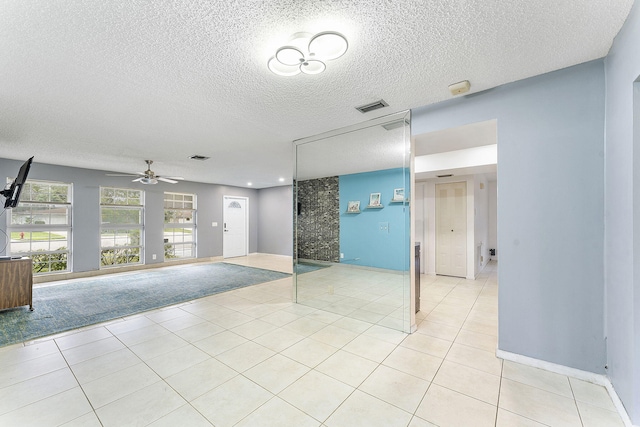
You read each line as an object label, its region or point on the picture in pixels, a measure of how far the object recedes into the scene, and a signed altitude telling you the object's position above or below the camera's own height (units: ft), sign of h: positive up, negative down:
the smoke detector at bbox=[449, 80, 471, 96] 7.64 +3.86
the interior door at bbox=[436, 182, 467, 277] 17.84 -1.04
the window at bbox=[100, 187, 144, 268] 20.77 -0.96
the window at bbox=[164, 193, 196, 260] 24.54 -1.05
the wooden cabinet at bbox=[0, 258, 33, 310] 11.78 -3.18
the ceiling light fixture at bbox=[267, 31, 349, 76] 5.49 +3.70
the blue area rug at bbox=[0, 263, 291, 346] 10.48 -4.50
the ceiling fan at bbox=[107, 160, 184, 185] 17.13 +2.48
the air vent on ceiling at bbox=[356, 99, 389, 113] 9.09 +3.94
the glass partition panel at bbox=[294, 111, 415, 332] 10.66 -0.43
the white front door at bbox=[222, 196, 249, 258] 28.91 -1.45
